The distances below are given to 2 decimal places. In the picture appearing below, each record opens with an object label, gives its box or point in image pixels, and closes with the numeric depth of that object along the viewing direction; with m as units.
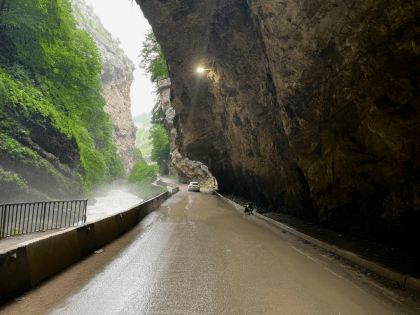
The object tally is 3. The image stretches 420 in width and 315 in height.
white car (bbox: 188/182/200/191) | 34.16
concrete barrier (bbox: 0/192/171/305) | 3.42
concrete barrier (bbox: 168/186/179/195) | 29.36
